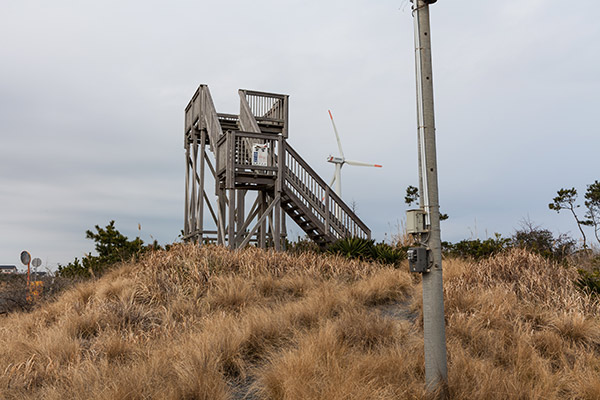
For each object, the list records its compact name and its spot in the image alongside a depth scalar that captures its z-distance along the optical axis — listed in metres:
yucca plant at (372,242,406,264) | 13.09
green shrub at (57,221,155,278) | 15.66
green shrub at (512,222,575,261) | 15.79
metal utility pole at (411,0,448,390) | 4.73
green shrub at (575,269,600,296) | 8.47
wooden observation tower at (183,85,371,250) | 15.08
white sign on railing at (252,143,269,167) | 14.95
